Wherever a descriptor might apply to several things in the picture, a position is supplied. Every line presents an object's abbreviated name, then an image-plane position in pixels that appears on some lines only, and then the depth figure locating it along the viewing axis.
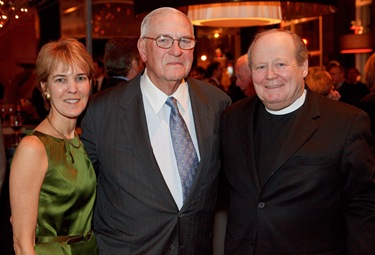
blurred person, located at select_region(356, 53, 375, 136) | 4.89
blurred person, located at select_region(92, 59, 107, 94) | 9.42
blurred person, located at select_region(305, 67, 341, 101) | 5.27
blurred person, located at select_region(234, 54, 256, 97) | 5.88
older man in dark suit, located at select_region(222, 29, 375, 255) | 2.79
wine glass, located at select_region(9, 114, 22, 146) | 5.35
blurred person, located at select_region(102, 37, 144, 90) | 5.21
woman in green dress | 2.62
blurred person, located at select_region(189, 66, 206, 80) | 10.84
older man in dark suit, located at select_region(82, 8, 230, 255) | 3.04
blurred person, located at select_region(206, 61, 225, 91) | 10.16
